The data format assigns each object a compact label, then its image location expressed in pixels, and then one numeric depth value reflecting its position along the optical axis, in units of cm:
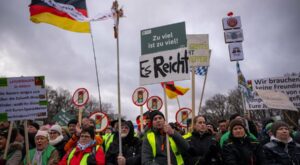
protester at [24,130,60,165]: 464
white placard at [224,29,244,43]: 647
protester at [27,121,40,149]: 568
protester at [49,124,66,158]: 547
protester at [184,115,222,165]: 421
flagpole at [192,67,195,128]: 506
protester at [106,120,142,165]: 464
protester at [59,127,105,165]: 446
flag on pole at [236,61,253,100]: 643
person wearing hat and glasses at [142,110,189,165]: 414
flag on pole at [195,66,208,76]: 774
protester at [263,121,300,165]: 416
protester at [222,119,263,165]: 405
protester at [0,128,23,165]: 476
